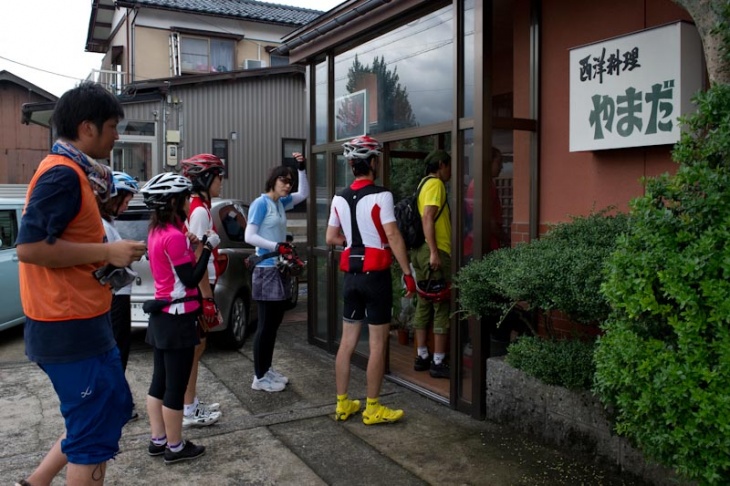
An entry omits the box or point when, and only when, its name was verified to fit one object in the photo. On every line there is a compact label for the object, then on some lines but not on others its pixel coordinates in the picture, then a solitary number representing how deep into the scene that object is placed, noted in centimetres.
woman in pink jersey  378
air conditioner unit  1933
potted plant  683
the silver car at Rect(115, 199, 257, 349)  648
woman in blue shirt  525
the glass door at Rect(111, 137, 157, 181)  1486
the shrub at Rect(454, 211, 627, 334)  335
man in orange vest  244
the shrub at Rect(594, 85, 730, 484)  231
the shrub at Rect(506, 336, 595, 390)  375
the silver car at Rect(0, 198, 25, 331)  729
